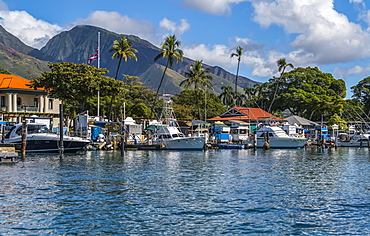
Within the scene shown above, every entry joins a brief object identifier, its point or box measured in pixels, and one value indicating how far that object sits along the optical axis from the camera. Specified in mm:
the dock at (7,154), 35812
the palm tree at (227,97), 119881
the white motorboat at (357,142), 76562
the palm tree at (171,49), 79500
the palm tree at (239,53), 97875
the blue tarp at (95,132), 63919
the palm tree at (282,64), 99500
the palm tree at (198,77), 91312
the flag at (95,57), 65387
